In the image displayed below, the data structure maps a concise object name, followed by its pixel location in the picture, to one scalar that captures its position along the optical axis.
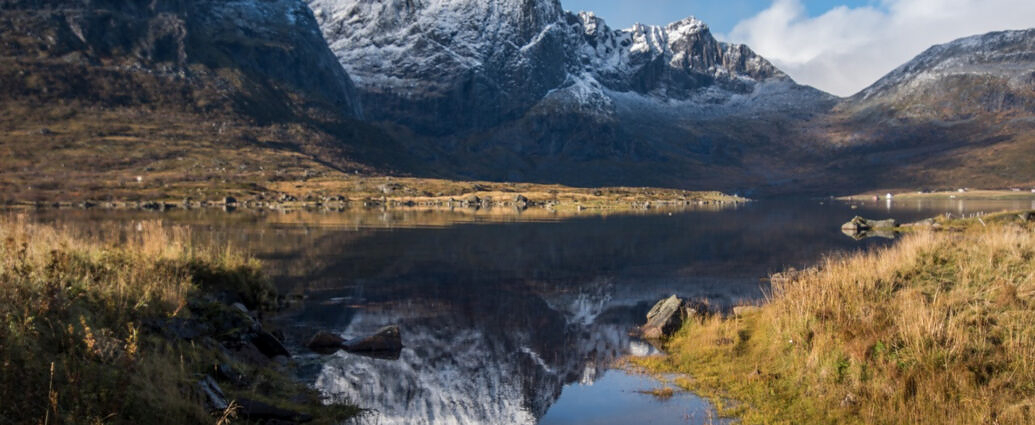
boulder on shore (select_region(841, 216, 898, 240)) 64.56
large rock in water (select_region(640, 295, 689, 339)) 22.67
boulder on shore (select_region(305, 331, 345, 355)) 20.47
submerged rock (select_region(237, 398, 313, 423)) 12.56
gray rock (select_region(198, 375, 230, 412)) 11.80
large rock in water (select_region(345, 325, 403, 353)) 20.53
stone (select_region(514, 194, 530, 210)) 144.75
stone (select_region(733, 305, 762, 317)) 22.61
